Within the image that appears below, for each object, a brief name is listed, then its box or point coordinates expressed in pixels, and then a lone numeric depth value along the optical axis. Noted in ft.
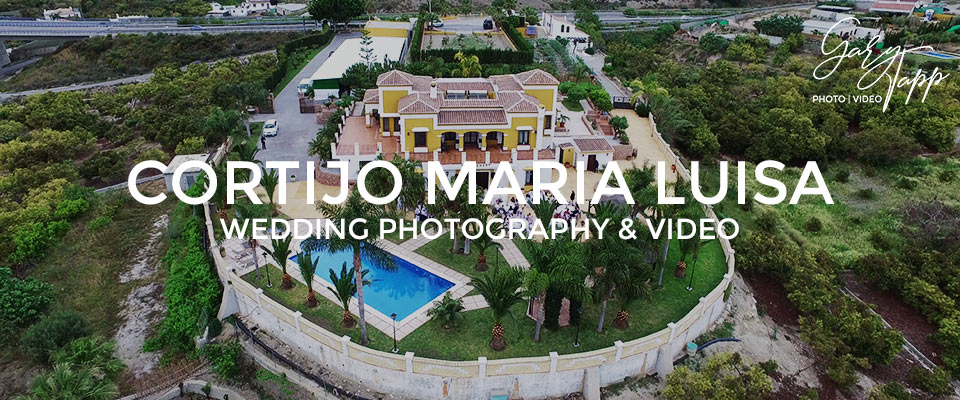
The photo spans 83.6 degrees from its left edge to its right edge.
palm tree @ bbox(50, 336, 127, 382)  67.14
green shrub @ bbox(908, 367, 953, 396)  76.69
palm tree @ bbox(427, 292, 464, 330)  75.92
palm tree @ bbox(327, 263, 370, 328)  70.33
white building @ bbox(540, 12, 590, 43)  255.62
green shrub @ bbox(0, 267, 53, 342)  84.33
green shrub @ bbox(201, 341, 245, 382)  75.20
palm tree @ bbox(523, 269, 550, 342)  65.57
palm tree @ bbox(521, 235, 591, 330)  65.67
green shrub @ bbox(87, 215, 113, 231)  112.98
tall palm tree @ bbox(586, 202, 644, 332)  67.97
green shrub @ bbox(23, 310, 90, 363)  74.83
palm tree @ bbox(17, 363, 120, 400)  59.77
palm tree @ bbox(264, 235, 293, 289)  80.38
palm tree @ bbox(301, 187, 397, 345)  63.41
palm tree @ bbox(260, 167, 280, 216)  100.78
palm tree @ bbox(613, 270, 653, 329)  69.36
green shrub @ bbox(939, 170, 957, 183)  141.49
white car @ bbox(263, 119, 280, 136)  145.79
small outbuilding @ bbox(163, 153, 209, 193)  122.52
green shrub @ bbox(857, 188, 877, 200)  135.95
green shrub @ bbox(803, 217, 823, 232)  119.24
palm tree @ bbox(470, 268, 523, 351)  67.72
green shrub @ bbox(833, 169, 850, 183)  145.28
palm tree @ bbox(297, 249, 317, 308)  73.71
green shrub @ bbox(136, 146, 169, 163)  135.85
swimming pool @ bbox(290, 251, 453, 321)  82.48
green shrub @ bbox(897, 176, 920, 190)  139.85
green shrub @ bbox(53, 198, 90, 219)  112.57
